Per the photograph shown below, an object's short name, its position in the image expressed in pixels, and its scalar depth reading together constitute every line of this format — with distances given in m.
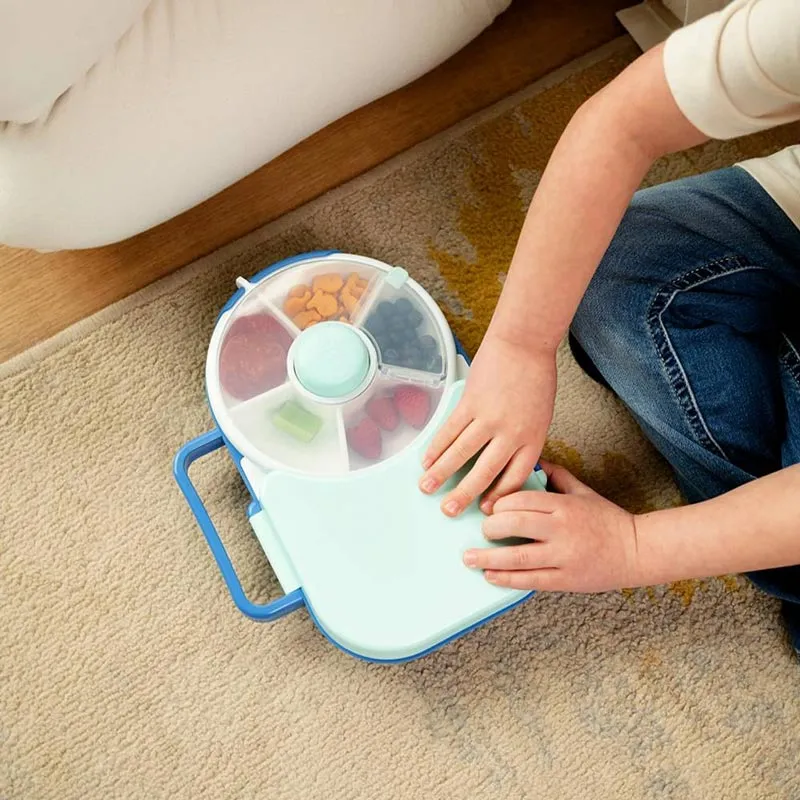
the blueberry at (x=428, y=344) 0.73
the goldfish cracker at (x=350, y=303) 0.73
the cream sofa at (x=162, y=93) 0.58
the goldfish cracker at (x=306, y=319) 0.73
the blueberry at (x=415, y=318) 0.73
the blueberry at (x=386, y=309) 0.73
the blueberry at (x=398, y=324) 0.73
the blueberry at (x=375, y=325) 0.73
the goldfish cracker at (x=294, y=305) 0.73
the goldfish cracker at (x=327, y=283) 0.74
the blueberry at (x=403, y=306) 0.74
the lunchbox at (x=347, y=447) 0.64
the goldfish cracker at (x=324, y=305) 0.73
